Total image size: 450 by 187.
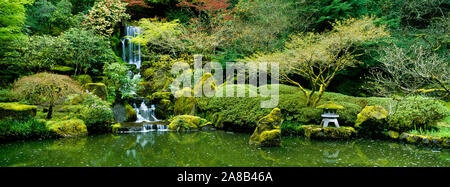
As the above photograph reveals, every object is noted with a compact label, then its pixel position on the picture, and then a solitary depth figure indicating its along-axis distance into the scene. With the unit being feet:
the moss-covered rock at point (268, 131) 24.31
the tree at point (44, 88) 28.30
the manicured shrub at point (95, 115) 31.50
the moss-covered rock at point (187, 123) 35.58
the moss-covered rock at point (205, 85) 41.75
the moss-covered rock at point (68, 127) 28.37
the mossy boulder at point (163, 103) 42.73
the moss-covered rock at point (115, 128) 32.81
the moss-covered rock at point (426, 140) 23.66
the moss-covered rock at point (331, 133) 28.55
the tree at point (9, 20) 34.03
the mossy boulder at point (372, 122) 29.01
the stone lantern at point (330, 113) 29.12
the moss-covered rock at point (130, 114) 39.77
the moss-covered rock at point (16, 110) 27.14
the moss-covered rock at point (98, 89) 38.73
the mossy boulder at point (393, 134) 27.66
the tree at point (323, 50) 32.14
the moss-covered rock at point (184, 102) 41.86
